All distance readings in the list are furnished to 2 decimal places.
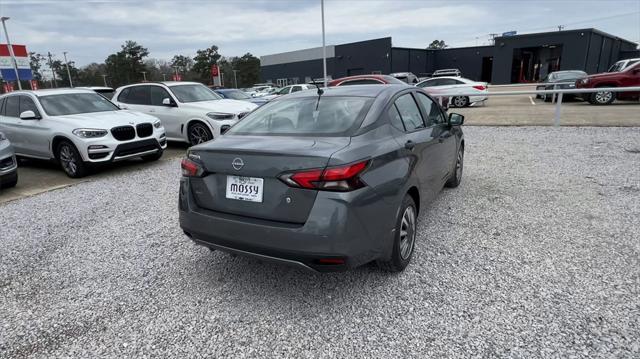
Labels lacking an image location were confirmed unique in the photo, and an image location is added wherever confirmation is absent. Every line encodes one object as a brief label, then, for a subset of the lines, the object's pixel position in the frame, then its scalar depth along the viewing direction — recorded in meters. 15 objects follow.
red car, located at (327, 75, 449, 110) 14.54
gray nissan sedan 2.50
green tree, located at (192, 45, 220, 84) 74.44
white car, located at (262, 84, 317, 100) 21.61
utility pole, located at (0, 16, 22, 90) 23.31
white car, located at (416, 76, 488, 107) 17.30
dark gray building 35.41
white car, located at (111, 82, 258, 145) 9.04
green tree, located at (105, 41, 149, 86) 69.88
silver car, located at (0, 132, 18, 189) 6.21
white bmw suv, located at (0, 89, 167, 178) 7.03
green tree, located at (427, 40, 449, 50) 93.44
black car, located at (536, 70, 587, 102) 17.48
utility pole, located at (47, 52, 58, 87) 68.69
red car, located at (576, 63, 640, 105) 14.63
